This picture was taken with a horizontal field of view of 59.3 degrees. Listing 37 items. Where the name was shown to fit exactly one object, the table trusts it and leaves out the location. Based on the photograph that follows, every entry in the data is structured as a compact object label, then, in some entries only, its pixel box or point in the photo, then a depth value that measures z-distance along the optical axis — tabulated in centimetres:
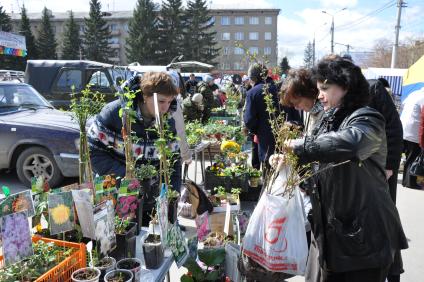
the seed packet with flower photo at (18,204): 150
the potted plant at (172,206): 224
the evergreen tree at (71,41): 5103
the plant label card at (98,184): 182
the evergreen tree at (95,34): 5103
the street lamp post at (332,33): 3088
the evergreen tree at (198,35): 5025
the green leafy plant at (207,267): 212
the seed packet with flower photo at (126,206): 195
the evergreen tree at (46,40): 4853
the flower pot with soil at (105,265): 163
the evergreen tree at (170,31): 4928
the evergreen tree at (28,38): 4539
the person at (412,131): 589
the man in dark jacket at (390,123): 301
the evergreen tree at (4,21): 4414
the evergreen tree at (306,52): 8186
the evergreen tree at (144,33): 4891
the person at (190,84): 1349
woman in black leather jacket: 171
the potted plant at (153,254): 185
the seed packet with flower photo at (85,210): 165
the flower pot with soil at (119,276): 158
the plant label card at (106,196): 181
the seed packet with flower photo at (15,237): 142
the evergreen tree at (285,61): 3608
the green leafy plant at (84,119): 186
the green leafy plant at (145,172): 231
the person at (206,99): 930
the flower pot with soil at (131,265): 169
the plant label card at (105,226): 165
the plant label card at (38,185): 179
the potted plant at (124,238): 182
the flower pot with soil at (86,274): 151
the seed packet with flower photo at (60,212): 163
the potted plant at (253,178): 494
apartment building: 6681
